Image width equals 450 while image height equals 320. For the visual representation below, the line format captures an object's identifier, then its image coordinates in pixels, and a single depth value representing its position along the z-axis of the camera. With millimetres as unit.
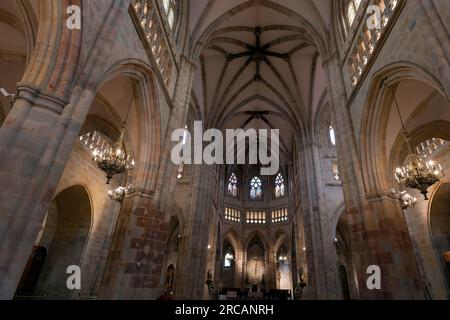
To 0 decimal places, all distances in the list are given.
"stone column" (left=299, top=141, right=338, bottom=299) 14180
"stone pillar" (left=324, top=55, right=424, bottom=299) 6621
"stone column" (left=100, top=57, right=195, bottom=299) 7258
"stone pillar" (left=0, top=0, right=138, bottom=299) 3820
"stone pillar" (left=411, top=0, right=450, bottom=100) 4602
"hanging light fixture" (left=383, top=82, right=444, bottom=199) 6984
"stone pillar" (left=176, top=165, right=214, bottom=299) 13891
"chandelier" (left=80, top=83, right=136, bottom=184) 7480
